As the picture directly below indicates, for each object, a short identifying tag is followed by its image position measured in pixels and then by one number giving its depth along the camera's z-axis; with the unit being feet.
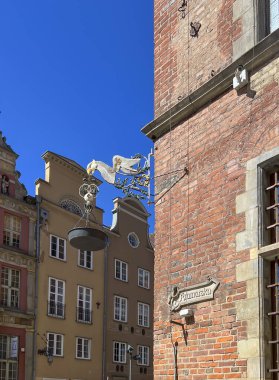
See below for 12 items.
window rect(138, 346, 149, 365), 119.55
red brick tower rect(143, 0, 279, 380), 22.52
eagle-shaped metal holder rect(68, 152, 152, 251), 29.60
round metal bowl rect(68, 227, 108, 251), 26.89
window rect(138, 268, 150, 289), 124.02
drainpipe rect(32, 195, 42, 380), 96.16
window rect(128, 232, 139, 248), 125.08
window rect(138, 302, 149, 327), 121.70
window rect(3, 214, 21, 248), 98.48
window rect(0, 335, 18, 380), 92.07
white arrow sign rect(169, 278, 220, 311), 24.43
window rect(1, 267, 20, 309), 95.25
